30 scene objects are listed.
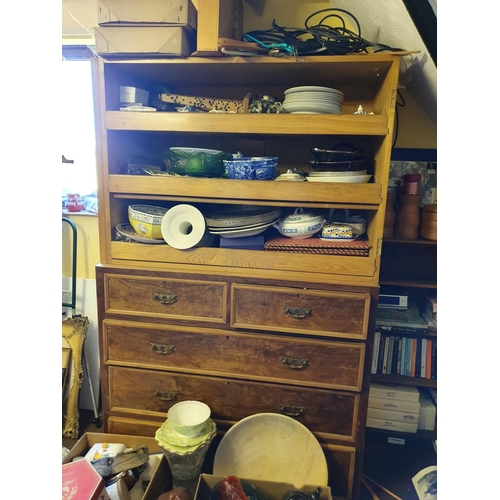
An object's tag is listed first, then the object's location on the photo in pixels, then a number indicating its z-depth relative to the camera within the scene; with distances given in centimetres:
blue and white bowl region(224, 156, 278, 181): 126
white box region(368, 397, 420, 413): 161
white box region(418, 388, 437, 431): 162
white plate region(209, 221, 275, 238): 133
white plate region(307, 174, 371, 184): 122
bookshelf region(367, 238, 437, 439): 158
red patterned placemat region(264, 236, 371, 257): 126
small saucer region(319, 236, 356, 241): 129
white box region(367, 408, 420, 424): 162
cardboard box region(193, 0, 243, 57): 118
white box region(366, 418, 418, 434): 163
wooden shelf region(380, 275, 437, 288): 154
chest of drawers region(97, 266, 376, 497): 127
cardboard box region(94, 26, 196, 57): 120
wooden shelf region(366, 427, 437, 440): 163
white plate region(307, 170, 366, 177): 123
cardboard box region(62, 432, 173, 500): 132
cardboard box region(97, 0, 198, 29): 119
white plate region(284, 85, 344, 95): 122
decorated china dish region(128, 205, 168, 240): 136
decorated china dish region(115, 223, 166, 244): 137
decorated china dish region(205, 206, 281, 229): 133
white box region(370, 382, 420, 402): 160
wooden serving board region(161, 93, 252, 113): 138
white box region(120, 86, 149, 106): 134
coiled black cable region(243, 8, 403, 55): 118
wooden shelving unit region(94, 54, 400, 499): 123
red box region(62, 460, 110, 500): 114
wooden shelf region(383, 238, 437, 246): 147
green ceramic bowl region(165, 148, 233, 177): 133
